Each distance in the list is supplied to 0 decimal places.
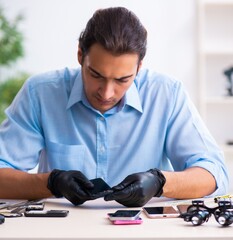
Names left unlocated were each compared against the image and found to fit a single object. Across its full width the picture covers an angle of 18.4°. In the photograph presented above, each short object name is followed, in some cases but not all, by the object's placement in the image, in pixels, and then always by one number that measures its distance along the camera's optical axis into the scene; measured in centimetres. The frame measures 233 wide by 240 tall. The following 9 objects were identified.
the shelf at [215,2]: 364
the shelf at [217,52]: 366
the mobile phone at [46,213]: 130
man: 161
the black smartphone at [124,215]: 123
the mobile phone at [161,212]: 129
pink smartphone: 122
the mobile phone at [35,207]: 135
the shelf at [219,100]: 365
